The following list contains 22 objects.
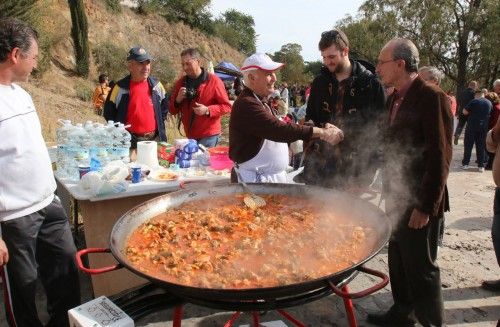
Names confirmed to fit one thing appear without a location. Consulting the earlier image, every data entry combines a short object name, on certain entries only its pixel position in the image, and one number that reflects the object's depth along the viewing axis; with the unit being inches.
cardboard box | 66.4
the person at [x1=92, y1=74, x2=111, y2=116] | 401.1
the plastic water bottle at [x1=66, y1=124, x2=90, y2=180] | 139.6
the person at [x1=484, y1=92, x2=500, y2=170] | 364.5
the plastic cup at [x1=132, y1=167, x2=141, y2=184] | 140.1
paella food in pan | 76.6
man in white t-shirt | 95.3
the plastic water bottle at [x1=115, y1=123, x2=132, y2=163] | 152.9
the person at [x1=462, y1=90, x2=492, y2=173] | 359.3
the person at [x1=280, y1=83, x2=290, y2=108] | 656.5
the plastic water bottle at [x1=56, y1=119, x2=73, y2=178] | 142.9
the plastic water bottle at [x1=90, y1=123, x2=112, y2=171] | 140.4
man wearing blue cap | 194.5
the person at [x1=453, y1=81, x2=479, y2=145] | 443.5
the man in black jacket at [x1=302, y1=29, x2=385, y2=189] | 137.6
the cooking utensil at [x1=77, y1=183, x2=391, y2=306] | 61.6
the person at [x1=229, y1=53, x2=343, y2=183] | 112.0
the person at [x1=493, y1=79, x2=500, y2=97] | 347.0
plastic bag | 124.2
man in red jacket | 204.1
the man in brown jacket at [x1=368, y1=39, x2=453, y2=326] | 100.1
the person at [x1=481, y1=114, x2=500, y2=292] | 119.6
